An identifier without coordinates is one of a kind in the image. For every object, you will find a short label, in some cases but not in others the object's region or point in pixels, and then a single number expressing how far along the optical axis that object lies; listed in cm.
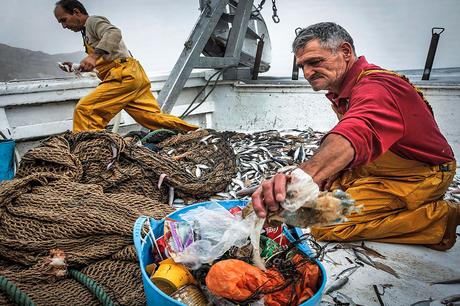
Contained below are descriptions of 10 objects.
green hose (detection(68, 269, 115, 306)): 175
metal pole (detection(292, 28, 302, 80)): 658
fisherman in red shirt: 129
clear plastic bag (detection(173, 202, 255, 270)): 125
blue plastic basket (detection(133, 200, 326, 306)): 110
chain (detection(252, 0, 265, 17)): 718
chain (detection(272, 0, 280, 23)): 688
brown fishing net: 186
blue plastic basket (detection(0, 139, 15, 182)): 332
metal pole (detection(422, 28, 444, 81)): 512
